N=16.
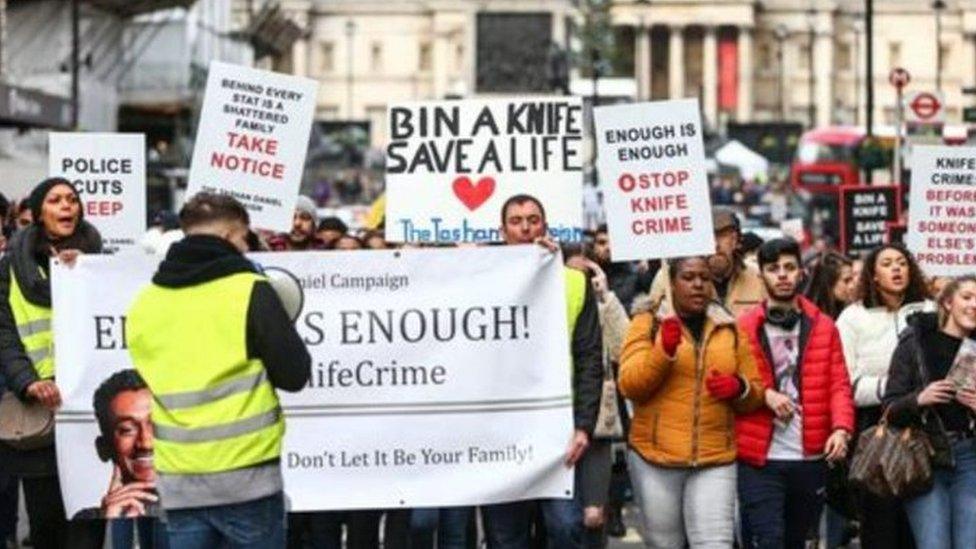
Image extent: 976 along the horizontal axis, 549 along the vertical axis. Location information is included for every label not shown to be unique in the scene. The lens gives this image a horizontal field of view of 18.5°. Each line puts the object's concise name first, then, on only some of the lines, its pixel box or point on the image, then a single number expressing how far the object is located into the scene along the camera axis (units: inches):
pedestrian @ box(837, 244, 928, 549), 496.7
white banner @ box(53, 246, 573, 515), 454.3
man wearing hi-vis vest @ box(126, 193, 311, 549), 359.9
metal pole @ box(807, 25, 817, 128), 5104.8
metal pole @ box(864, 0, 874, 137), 1470.2
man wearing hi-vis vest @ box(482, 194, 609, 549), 449.1
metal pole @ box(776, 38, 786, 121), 5301.2
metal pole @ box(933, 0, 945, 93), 2433.3
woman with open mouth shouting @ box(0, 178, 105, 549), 465.1
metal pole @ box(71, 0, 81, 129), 1825.3
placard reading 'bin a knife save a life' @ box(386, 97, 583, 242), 527.8
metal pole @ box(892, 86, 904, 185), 1327.3
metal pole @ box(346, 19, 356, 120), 5999.0
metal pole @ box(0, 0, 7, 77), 1944.9
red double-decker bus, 3294.8
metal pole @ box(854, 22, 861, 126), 5300.2
